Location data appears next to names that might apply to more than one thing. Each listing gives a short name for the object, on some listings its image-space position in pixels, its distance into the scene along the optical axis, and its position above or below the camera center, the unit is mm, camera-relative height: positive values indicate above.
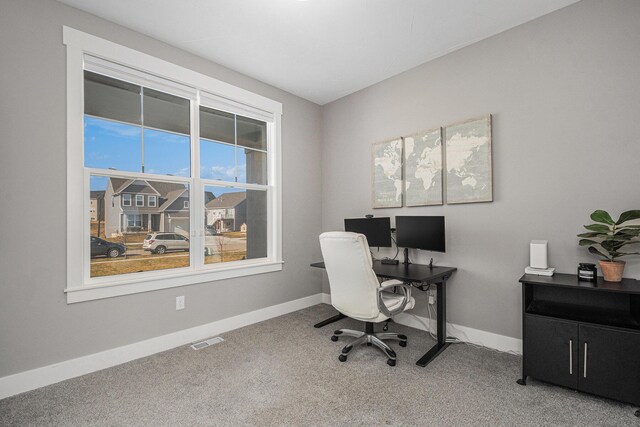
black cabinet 1885 -832
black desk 2607 -563
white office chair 2441 -607
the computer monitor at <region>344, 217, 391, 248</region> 3494 -177
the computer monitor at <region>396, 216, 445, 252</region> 2973 -194
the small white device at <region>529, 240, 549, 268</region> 2391 -329
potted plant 1990 -175
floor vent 2920 -1250
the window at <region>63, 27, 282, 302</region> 2486 +429
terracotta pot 2084 -400
